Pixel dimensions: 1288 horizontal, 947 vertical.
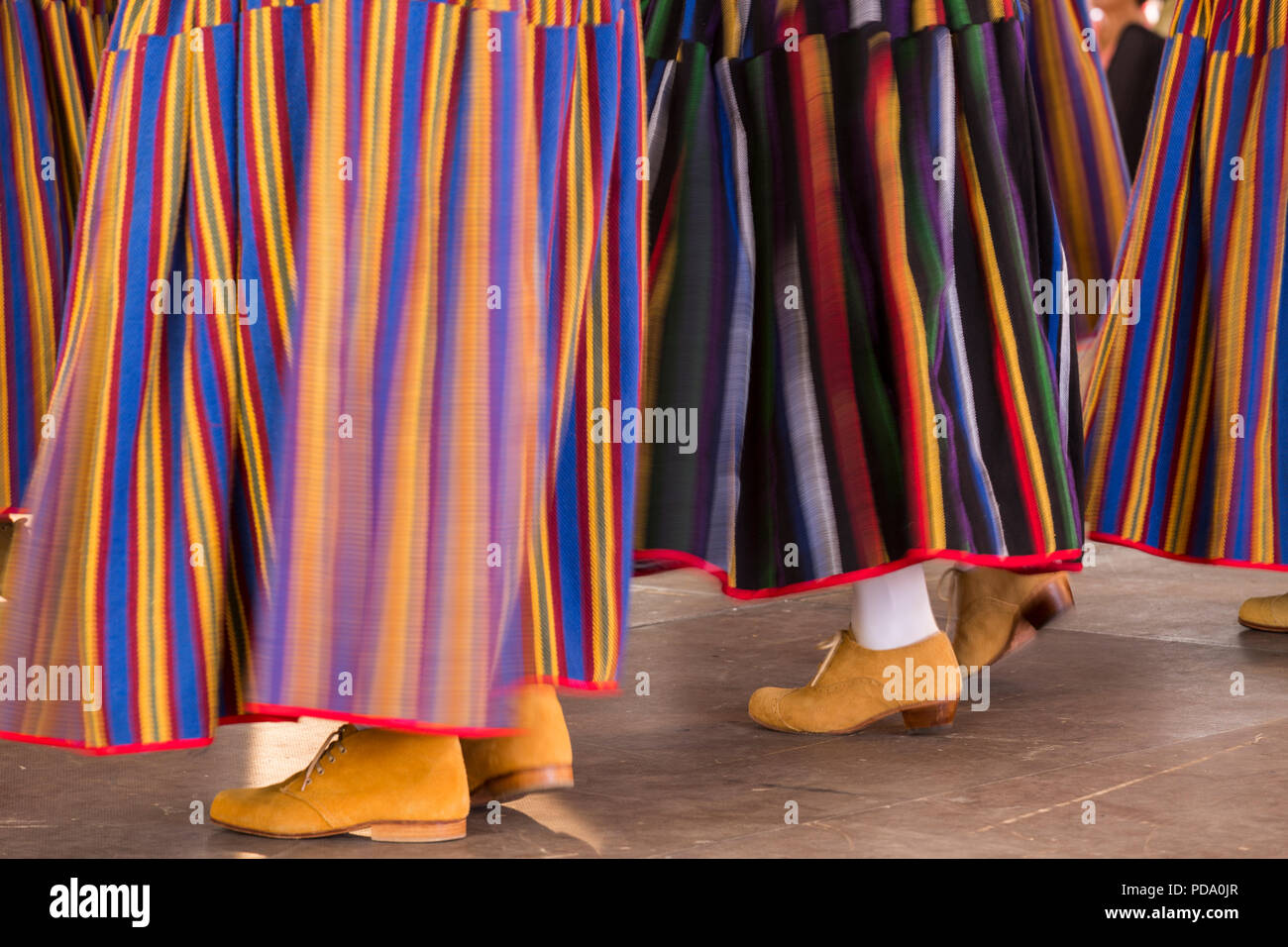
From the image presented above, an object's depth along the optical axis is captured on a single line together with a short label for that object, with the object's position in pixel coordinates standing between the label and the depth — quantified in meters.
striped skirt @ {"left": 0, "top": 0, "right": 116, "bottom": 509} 3.22
